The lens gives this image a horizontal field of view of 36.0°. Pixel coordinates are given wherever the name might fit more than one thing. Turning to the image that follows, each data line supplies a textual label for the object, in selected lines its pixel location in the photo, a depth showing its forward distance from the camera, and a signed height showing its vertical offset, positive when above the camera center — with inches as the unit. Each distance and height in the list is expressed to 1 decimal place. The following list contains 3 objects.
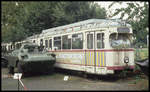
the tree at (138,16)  420.2 +56.0
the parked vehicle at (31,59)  504.7 -28.7
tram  445.7 -2.2
